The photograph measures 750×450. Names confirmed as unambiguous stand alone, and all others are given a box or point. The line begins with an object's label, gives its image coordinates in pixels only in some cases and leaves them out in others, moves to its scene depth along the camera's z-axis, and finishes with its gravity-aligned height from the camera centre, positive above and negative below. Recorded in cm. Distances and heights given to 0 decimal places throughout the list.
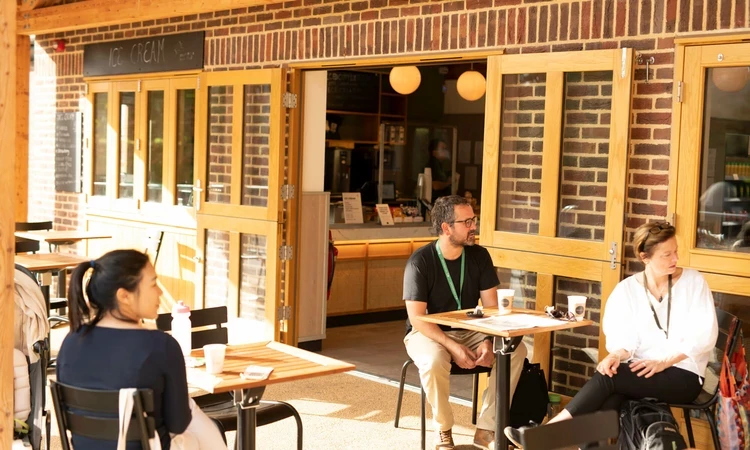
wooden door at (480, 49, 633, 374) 539 -8
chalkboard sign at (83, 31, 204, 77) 837 +79
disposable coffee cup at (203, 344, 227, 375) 377 -80
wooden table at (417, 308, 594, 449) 475 -98
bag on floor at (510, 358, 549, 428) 521 -128
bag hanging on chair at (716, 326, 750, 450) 448 -113
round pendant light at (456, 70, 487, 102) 833 +58
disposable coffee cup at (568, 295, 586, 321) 498 -74
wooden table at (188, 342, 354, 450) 366 -87
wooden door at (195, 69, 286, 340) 753 -38
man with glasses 513 -81
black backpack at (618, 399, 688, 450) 412 -114
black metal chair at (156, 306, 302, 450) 418 -112
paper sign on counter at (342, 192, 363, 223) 968 -56
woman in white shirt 455 -81
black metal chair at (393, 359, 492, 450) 523 -133
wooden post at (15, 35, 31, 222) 1035 +14
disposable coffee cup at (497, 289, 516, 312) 516 -75
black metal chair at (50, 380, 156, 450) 313 -87
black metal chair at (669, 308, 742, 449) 456 -103
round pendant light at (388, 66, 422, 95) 803 +60
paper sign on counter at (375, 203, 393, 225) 960 -61
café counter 883 -104
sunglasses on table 497 -79
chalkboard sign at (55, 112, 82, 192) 1002 -11
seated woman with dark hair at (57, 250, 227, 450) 316 -65
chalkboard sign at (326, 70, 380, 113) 1170 +71
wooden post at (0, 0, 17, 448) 328 -23
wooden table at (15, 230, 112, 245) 804 -79
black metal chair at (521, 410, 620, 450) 275 -78
